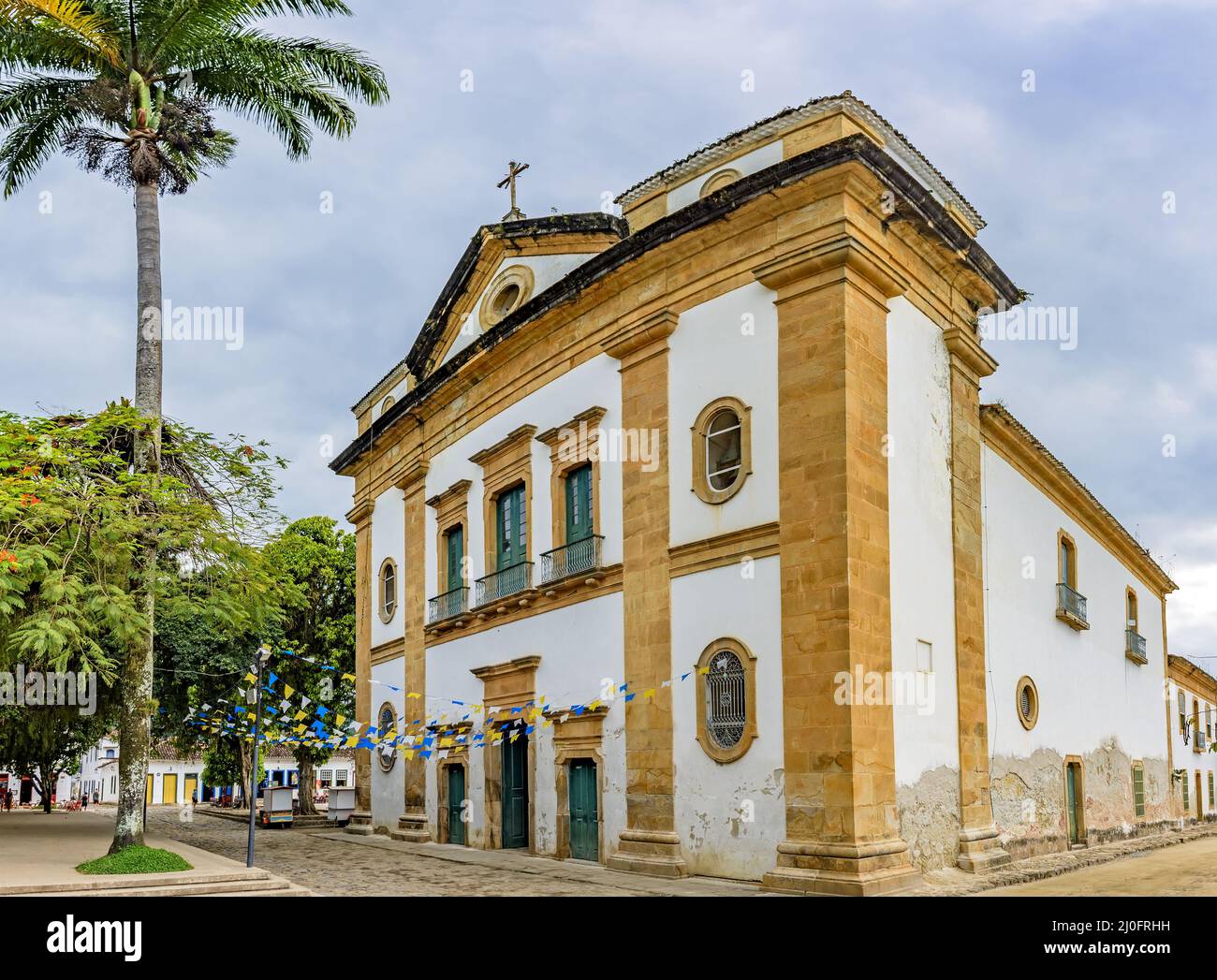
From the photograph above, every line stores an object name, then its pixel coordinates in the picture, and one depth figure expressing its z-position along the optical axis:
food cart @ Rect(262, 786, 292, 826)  27.80
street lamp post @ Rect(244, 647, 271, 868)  14.43
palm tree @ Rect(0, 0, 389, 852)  14.47
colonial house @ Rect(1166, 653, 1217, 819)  29.77
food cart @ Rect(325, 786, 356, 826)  28.25
